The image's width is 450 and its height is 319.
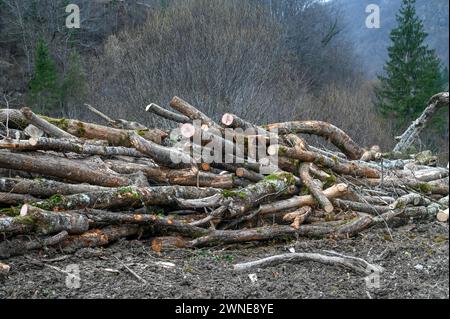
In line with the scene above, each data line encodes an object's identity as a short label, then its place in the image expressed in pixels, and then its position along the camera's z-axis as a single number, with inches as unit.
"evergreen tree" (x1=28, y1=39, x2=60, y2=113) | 1017.8
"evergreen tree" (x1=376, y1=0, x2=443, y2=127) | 1113.4
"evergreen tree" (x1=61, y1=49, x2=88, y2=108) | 1065.4
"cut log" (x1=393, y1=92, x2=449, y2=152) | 402.9
